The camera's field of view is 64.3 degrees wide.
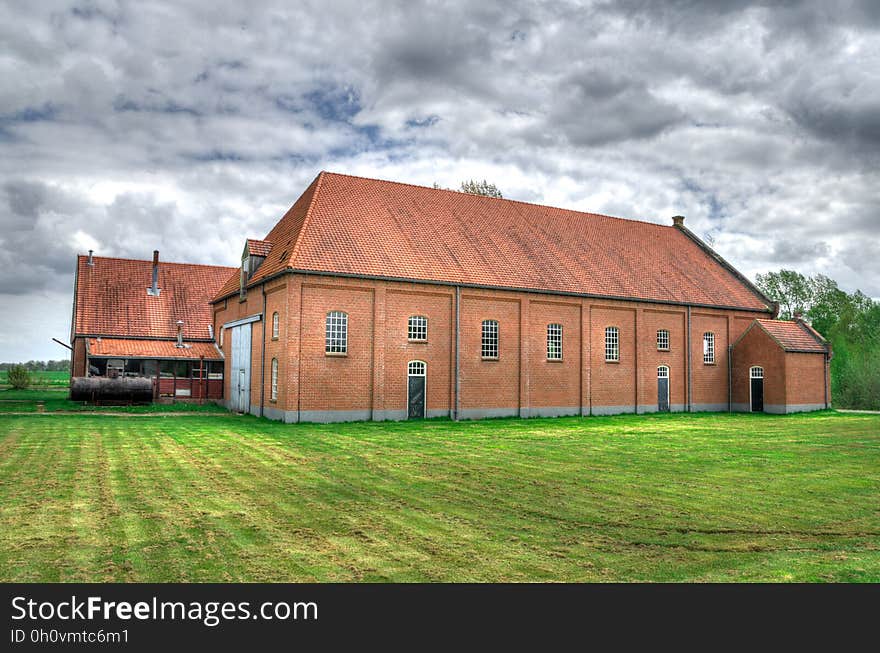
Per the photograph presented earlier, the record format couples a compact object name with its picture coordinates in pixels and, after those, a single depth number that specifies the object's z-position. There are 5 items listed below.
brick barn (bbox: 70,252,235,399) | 37.16
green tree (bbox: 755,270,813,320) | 62.59
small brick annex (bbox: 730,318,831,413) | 36.78
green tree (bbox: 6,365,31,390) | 48.81
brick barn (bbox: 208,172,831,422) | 27.14
